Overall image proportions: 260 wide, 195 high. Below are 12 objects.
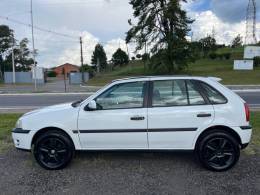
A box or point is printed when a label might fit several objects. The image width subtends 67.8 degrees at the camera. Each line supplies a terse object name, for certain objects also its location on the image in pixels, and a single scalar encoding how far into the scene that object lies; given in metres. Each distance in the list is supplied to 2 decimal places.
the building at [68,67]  75.60
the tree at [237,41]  60.00
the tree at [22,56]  47.27
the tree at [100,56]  61.90
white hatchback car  3.10
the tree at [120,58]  61.30
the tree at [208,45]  48.62
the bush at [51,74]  57.83
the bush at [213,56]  45.24
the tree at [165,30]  25.87
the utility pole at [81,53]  30.77
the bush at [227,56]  43.58
